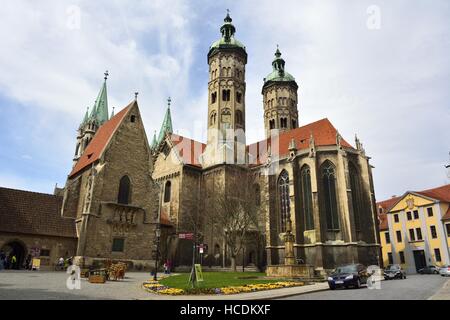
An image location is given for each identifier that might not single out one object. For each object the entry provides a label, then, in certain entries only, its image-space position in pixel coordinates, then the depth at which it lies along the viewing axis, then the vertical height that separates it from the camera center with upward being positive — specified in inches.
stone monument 901.2 -31.1
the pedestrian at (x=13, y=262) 981.2 -17.8
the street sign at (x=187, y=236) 706.2 +44.7
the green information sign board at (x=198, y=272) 597.3 -29.6
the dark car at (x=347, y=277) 663.8 -42.4
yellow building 1606.8 +140.8
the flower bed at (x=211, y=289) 534.3 -55.8
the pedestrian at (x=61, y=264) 1011.0 -24.1
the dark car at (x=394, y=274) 1042.1 -53.5
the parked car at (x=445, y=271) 1139.9 -48.8
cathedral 1140.5 +254.1
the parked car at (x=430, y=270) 1454.0 -57.2
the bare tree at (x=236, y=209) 1264.8 +194.6
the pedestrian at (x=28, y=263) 975.0 -20.6
